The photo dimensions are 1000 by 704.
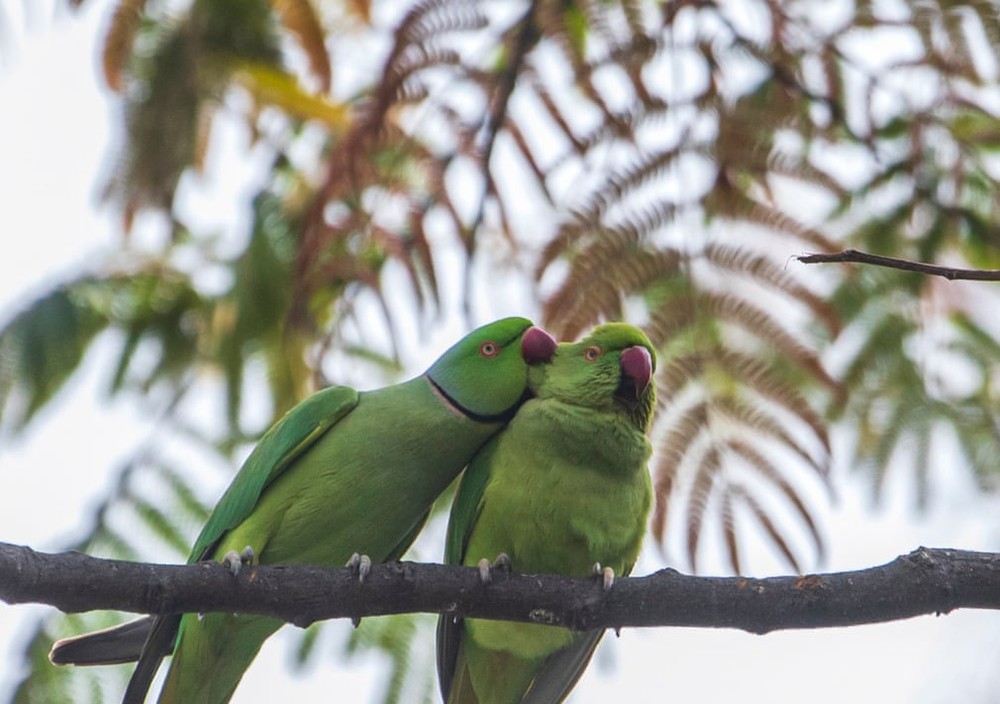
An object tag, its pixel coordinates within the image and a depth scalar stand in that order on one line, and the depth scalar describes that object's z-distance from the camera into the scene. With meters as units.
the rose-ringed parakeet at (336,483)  8.42
